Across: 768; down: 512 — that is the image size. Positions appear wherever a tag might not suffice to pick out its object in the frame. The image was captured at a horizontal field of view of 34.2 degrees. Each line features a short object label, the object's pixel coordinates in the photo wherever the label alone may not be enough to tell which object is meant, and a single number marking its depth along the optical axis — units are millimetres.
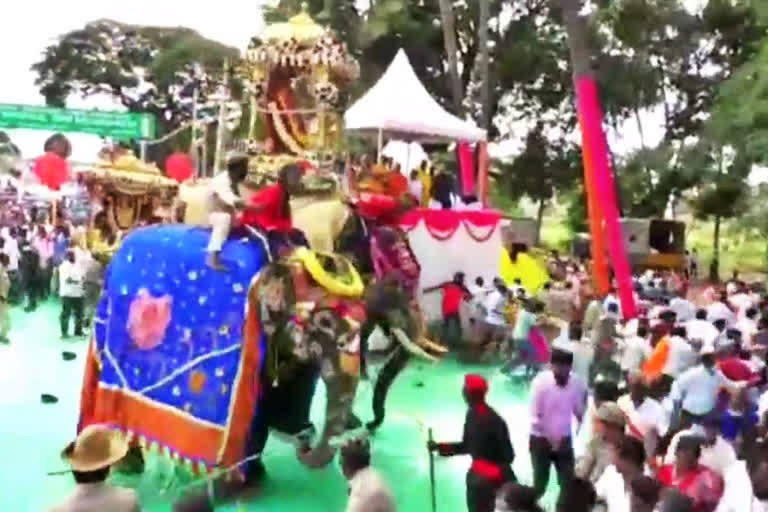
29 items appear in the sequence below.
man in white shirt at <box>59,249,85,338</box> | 14250
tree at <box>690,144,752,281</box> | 23094
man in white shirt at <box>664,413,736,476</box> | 5430
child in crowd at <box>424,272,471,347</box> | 14297
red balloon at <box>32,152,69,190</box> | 15336
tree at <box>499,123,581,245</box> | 28781
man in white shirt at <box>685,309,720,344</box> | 9255
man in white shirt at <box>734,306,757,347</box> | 10258
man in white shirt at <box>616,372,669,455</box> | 6801
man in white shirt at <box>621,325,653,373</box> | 9081
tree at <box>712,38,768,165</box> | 16828
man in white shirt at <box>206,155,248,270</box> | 7422
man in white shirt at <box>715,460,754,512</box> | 5082
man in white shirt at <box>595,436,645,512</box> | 4875
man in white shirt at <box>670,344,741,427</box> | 6973
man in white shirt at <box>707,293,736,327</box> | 11054
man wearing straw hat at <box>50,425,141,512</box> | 3775
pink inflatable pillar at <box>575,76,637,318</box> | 13688
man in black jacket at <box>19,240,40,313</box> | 18688
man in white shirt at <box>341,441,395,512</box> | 4324
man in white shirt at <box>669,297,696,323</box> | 11633
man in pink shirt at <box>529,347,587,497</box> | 6387
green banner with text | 25688
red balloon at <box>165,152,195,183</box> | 12055
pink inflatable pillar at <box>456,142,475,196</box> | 20052
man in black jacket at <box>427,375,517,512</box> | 5410
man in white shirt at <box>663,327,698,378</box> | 8133
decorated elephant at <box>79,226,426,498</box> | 7297
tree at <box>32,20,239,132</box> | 36188
